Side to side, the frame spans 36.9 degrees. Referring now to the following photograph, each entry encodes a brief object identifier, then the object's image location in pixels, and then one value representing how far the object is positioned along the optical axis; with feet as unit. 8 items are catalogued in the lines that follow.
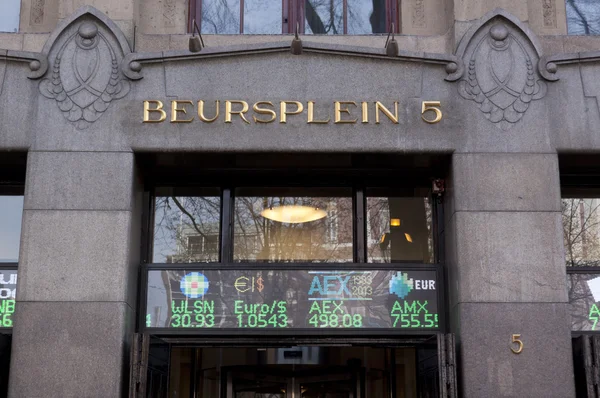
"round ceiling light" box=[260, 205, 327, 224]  42.70
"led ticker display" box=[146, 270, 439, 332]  39.83
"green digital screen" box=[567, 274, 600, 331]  40.91
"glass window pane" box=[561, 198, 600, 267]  42.19
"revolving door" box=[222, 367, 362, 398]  54.19
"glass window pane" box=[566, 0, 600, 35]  43.75
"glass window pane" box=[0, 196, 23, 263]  42.46
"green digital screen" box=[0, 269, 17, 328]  40.86
